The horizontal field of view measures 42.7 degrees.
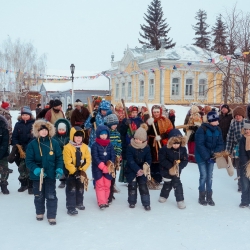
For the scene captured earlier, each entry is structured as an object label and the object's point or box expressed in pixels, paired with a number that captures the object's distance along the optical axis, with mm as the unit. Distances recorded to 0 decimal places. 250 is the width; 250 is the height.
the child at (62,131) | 5859
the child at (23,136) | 6051
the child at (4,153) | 5816
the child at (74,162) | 4977
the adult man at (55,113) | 6793
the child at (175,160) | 5422
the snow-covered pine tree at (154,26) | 48688
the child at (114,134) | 5785
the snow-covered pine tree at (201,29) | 51969
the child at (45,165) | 4625
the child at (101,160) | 5273
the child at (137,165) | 5301
